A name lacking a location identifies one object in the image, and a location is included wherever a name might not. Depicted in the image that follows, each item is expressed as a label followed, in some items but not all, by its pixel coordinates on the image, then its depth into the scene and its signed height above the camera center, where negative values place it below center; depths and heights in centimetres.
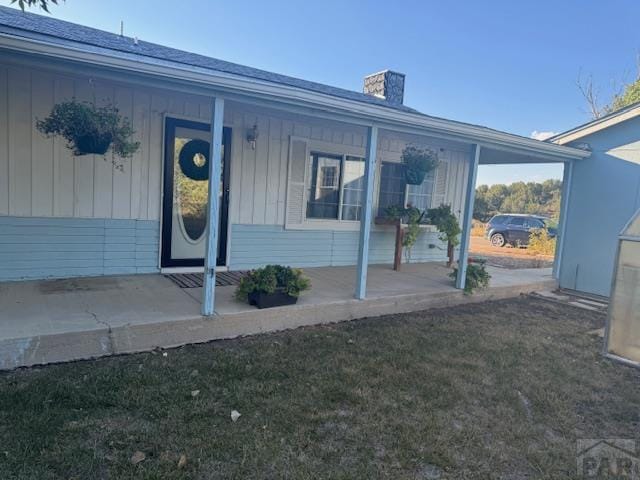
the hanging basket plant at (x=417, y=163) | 654 +72
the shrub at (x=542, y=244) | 1233 -72
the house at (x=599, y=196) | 628 +41
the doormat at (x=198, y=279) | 494 -101
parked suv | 1541 -38
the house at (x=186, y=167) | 373 +37
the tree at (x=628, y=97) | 1542 +501
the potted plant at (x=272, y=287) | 413 -84
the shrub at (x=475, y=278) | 574 -85
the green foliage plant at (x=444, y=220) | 696 -13
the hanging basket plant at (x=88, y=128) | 393 +55
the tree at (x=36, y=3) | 276 +120
